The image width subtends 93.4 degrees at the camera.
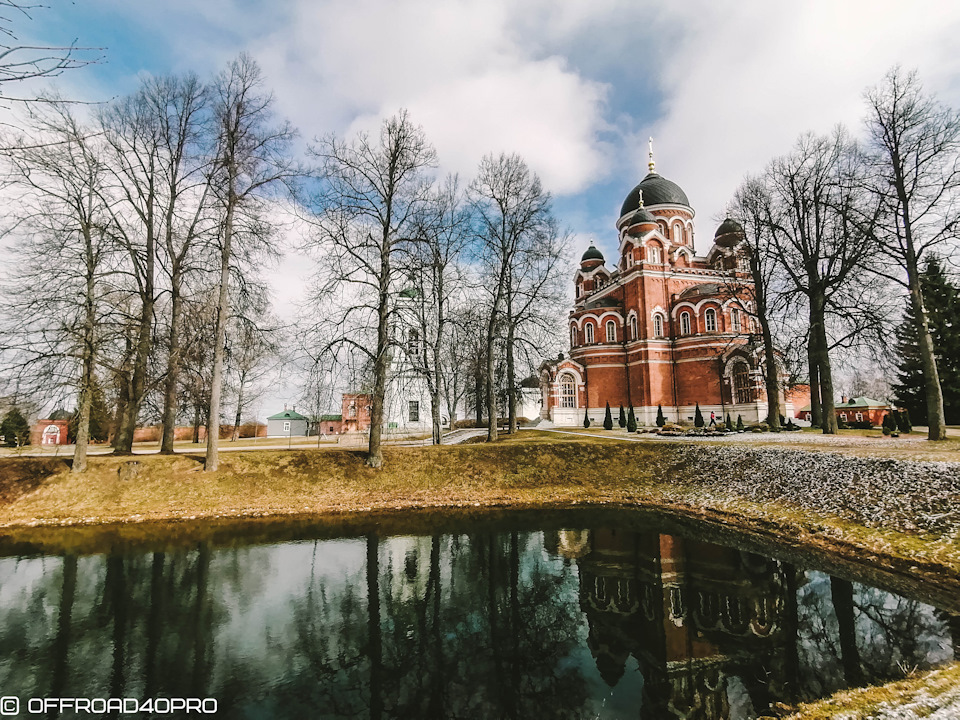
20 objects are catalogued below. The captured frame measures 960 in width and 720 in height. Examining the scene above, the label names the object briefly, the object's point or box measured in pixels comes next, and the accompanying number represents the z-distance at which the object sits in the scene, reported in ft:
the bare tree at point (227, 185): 46.14
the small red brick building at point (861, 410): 125.39
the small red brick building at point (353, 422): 124.61
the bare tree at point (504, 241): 64.08
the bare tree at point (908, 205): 48.62
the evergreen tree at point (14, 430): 96.37
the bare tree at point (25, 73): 9.74
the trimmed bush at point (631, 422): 91.91
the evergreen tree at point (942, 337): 85.81
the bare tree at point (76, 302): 41.57
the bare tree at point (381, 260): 46.29
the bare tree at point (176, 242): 49.65
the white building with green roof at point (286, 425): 150.30
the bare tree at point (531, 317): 63.26
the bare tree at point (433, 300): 48.96
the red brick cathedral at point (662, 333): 104.27
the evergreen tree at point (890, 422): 70.79
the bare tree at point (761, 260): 74.49
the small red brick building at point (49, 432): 126.96
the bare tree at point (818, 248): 60.75
